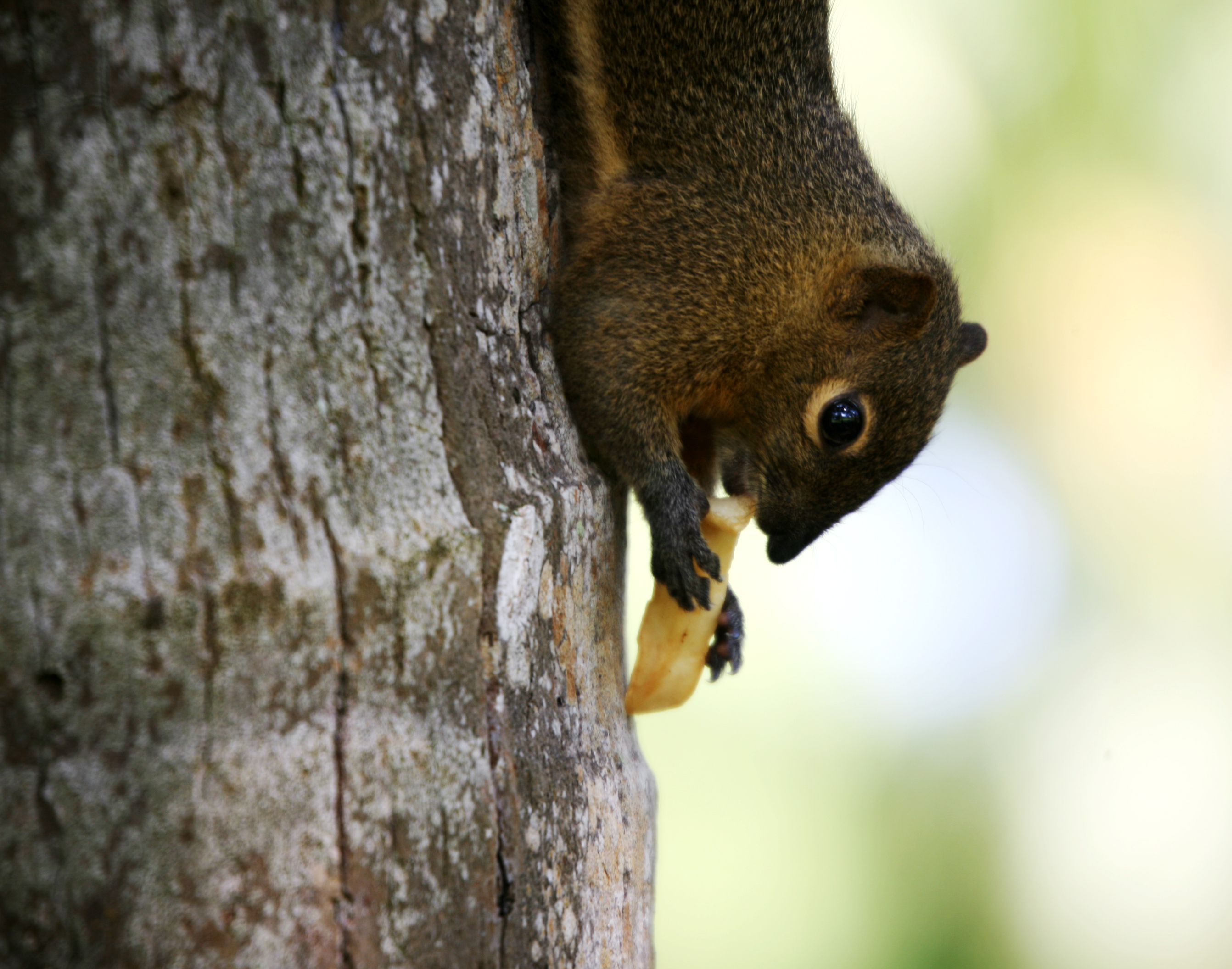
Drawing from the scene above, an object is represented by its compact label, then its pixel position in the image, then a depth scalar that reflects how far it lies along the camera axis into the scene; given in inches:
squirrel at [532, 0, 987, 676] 94.6
